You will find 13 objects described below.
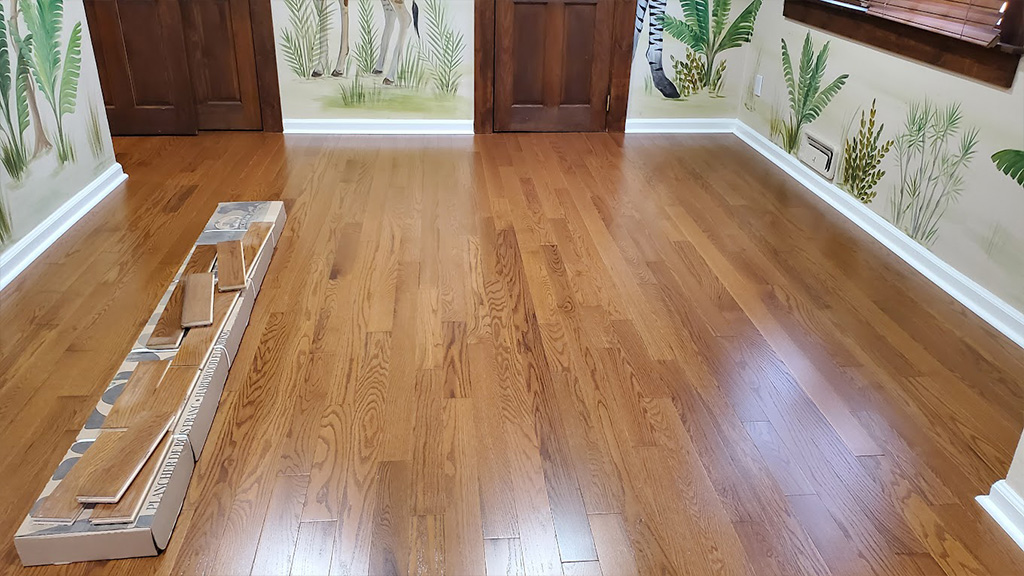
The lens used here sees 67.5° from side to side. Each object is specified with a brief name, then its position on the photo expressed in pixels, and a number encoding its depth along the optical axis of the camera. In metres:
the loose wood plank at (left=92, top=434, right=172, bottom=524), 1.61
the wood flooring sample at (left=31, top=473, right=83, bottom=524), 1.61
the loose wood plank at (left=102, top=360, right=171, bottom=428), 1.88
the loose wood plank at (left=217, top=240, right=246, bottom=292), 2.54
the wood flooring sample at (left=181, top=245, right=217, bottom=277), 2.67
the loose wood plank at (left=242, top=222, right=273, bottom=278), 2.74
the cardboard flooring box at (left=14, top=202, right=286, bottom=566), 1.60
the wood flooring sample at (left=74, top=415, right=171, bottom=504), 1.65
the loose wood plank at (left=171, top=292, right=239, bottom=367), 2.15
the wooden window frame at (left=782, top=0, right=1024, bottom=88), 2.57
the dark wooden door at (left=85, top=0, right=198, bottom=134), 4.19
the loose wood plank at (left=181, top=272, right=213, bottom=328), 2.32
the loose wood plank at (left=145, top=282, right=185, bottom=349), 2.23
